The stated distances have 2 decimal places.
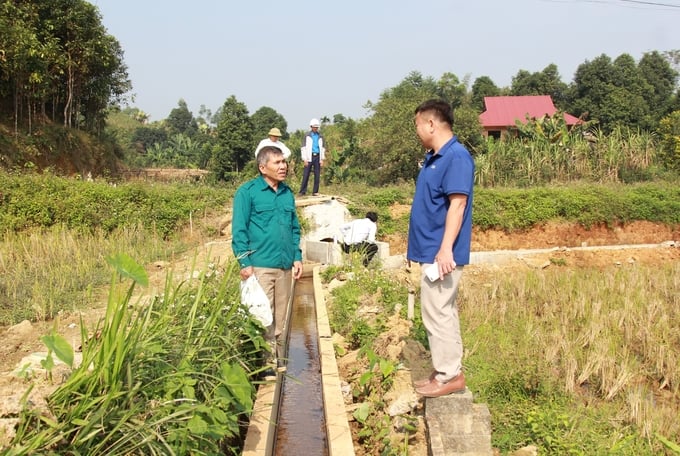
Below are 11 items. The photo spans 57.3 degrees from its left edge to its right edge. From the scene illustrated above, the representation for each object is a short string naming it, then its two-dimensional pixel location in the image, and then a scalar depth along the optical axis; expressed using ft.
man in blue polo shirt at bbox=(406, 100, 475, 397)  12.48
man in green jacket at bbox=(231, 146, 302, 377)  16.22
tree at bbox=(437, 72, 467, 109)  125.18
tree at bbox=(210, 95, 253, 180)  98.22
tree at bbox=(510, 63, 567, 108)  152.46
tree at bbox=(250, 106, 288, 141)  160.60
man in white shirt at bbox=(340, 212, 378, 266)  34.78
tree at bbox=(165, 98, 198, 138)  255.70
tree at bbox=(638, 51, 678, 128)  144.97
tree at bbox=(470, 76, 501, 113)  147.95
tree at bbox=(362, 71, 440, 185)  75.46
